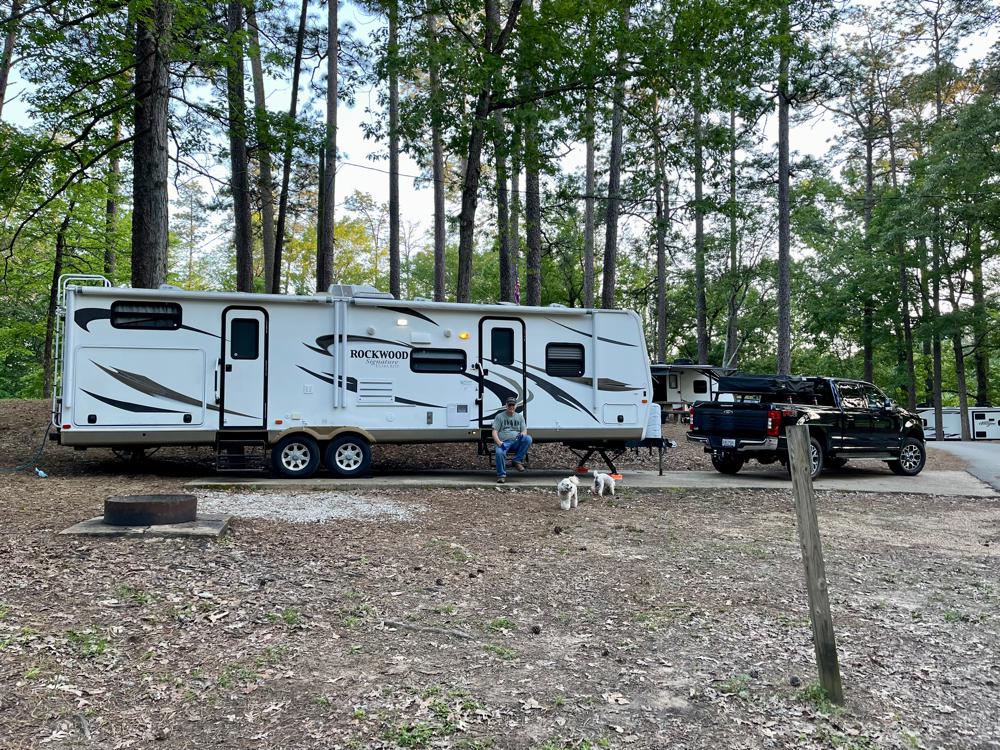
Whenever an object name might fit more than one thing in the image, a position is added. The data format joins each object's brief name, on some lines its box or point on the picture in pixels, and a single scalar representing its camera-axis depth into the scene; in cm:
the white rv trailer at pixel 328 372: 1000
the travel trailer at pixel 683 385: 2509
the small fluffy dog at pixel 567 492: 888
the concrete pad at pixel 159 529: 583
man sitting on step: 1070
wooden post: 366
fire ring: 600
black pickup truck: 1231
